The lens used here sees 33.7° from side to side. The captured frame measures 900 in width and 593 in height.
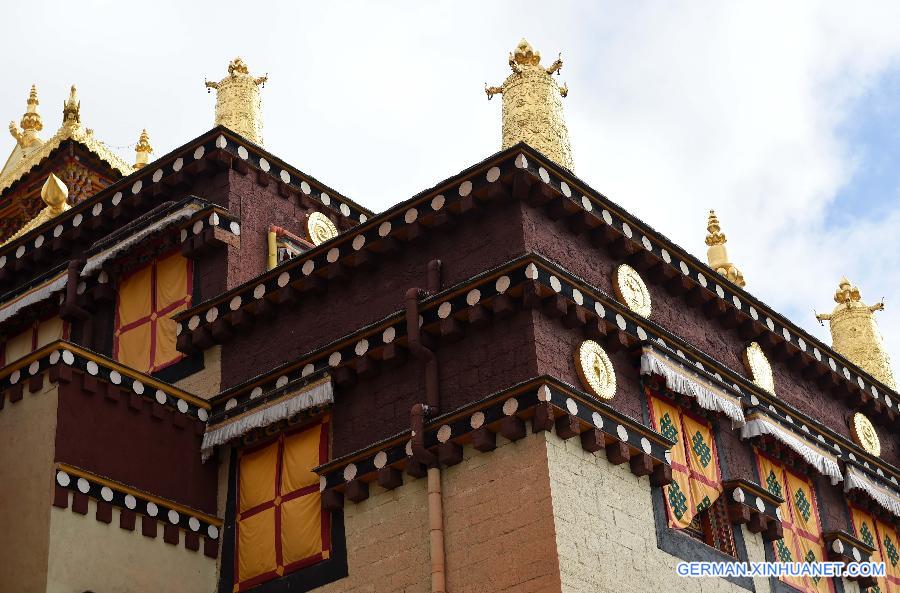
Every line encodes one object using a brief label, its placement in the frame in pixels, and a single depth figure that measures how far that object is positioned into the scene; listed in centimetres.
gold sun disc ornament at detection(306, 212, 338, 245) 2334
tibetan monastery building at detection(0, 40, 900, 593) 1695
